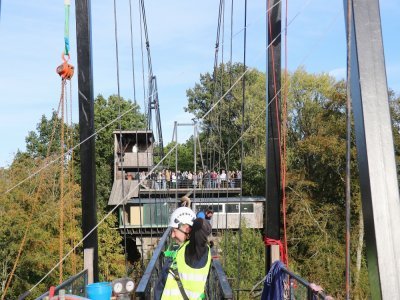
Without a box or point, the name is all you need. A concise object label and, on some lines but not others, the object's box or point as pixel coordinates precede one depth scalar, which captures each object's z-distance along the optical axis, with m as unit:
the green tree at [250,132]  34.69
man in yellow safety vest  3.11
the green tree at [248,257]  24.54
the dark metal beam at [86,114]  5.48
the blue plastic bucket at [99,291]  4.56
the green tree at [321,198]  26.09
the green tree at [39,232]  25.02
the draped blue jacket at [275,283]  4.39
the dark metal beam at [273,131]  5.69
